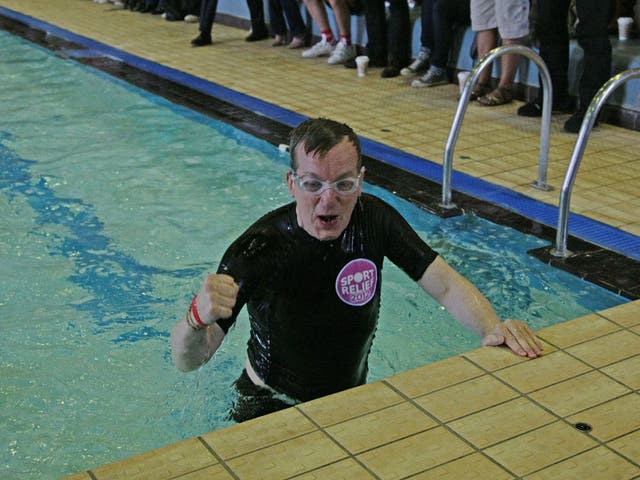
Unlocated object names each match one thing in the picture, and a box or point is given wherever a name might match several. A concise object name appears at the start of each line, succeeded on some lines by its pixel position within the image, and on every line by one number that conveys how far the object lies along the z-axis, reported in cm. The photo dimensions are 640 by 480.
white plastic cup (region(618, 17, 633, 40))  747
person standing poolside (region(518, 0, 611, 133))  644
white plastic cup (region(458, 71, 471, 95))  732
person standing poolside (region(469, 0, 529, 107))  713
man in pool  252
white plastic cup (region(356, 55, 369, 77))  859
